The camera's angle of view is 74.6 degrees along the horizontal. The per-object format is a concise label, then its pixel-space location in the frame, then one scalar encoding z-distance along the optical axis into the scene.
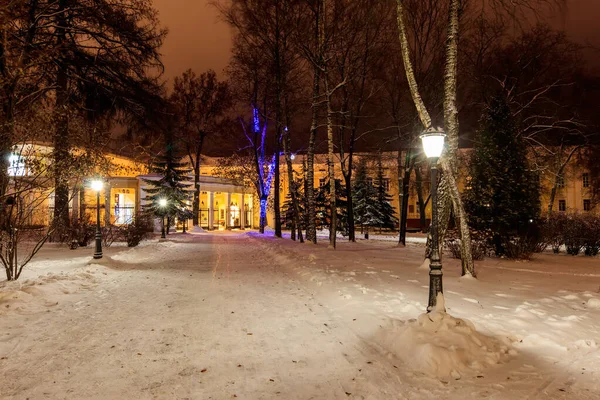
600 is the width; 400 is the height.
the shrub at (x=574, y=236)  18.83
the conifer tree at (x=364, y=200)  40.78
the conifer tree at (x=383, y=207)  41.27
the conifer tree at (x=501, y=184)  15.91
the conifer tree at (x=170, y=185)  32.72
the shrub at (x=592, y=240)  18.41
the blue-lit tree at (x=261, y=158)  33.62
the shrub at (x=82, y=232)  19.59
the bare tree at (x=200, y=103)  38.62
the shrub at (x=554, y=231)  17.31
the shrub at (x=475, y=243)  15.05
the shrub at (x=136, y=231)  21.62
